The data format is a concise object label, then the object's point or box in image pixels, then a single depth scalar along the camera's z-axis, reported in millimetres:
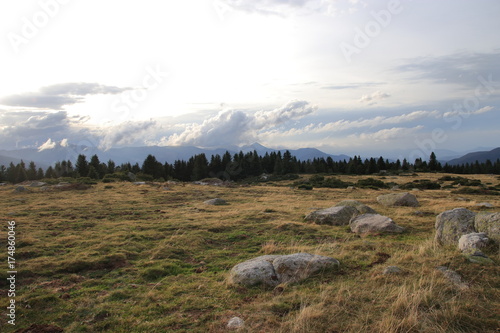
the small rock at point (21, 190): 38469
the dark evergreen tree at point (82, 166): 85250
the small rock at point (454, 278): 7332
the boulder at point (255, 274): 8570
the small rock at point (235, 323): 6259
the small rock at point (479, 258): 8555
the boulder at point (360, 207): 20877
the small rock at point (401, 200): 25625
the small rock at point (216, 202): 29453
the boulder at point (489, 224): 10094
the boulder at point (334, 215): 18922
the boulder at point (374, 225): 15352
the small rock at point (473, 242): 9656
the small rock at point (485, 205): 21703
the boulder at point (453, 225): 11227
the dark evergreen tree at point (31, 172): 92594
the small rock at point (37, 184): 47000
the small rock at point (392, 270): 8516
